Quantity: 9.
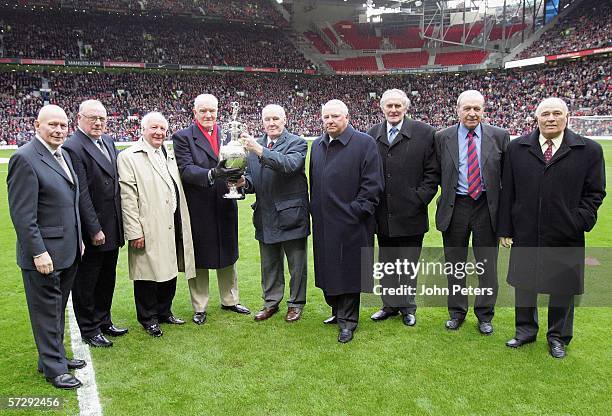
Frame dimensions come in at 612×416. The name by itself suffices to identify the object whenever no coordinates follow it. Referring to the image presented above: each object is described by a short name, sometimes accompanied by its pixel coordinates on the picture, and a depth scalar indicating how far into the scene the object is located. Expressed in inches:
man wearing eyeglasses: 174.7
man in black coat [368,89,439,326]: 194.7
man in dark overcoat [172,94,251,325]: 197.9
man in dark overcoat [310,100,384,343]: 186.4
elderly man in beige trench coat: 186.1
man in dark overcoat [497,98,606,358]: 165.9
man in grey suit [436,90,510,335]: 185.5
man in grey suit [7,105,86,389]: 143.9
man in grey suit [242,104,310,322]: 196.4
